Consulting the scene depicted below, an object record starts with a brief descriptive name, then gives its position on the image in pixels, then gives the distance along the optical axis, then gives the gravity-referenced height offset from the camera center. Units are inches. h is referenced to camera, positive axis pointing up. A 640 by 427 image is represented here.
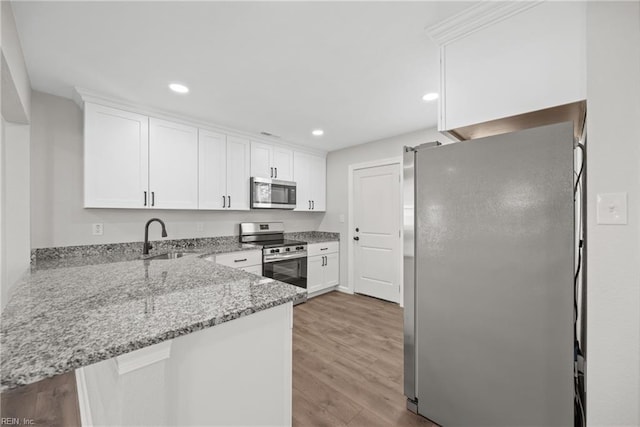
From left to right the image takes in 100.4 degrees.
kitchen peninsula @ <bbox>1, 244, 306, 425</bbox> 29.3 -14.6
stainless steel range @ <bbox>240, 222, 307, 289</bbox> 135.7 -20.8
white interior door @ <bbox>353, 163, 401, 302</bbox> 150.6 -10.4
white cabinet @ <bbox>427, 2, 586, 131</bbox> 49.4 +32.1
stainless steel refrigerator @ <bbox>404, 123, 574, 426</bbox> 46.9 -13.4
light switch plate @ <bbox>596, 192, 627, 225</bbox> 41.5 +0.9
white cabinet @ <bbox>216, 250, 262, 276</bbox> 118.2 -21.5
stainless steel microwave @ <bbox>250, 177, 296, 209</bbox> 141.1 +11.1
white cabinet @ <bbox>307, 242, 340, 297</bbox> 157.6 -33.0
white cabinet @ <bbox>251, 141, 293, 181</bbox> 144.6 +29.7
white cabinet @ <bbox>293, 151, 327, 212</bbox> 167.0 +21.3
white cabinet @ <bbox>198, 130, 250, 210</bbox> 124.9 +20.8
